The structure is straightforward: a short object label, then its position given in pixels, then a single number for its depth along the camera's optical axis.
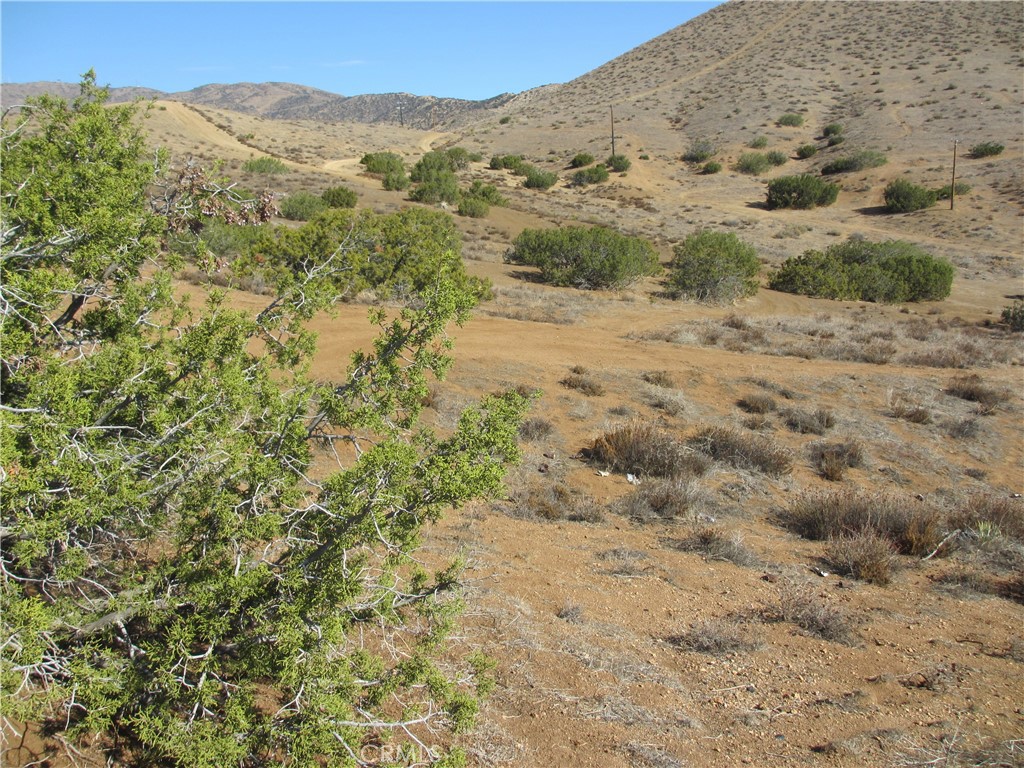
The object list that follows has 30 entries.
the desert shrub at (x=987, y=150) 50.56
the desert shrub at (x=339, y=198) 30.38
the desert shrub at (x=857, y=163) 52.59
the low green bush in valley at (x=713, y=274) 23.97
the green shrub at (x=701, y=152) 60.53
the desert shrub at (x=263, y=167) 38.50
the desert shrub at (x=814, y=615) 5.62
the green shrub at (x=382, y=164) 44.47
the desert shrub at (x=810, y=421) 11.73
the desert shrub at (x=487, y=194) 38.41
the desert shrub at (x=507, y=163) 56.52
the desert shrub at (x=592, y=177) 54.81
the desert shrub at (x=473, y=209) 35.00
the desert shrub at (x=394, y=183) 39.66
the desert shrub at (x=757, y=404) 12.29
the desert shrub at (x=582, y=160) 59.41
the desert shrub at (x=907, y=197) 45.06
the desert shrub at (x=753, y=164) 56.62
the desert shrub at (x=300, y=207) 26.91
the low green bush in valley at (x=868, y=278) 27.34
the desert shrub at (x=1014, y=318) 22.39
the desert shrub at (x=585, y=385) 12.41
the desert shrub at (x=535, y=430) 10.41
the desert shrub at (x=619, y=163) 57.50
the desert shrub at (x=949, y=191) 45.55
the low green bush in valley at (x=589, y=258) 23.51
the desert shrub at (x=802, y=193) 47.84
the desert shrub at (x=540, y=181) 51.44
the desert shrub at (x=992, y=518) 8.01
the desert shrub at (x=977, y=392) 13.47
